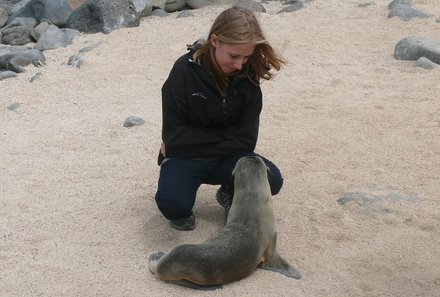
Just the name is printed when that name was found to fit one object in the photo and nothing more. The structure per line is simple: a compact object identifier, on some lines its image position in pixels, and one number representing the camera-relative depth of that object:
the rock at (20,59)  7.70
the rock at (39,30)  9.09
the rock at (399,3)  8.64
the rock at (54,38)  8.50
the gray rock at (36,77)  7.21
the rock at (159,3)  9.99
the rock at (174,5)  10.17
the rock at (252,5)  9.34
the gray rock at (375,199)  4.05
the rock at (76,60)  7.54
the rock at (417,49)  6.73
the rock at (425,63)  6.59
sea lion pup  3.28
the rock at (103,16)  8.95
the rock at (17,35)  9.02
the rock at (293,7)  9.12
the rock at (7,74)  7.43
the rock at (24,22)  9.47
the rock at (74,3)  10.89
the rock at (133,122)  5.67
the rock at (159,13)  9.69
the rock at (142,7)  9.28
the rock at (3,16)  10.01
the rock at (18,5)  10.30
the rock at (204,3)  10.03
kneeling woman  3.76
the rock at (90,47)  8.02
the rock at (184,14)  9.45
